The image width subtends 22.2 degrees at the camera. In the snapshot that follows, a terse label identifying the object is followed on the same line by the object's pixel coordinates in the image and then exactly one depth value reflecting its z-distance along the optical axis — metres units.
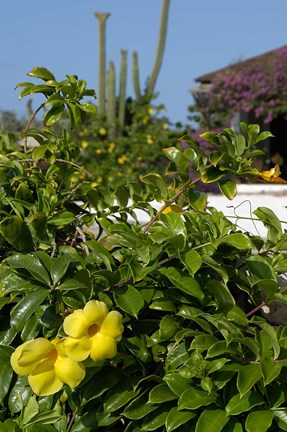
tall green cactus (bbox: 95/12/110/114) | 13.64
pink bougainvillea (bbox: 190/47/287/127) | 13.07
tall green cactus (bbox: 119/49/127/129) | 13.13
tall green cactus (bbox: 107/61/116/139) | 12.56
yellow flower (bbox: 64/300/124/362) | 1.25
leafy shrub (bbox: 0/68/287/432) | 1.30
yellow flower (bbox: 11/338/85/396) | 1.26
